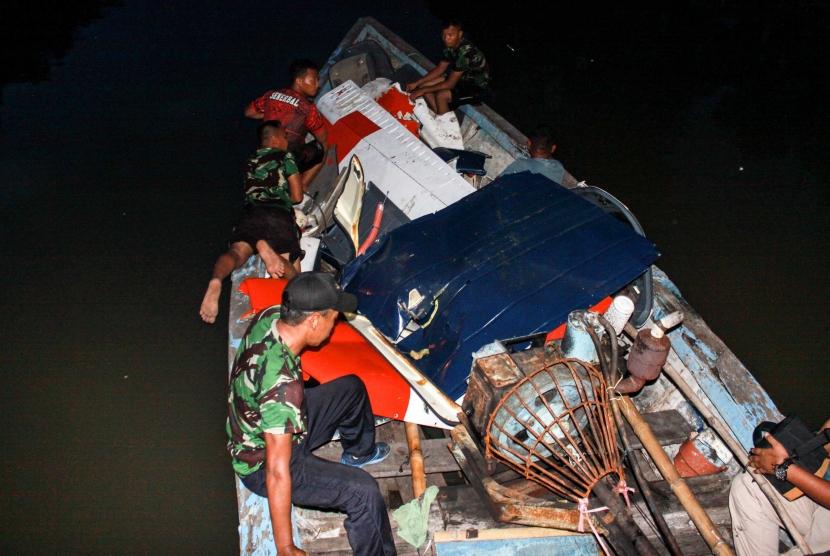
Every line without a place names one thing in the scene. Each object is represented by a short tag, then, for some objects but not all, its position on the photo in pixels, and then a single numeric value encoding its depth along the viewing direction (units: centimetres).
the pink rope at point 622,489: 245
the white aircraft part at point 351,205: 445
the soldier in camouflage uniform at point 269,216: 441
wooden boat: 291
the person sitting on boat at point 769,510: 274
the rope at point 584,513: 243
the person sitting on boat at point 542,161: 509
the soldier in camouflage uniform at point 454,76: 647
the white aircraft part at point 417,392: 312
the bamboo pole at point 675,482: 275
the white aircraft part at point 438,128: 595
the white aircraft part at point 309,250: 480
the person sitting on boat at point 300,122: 560
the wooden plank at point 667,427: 355
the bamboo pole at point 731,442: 281
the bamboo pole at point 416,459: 314
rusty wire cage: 255
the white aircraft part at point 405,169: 440
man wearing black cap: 250
